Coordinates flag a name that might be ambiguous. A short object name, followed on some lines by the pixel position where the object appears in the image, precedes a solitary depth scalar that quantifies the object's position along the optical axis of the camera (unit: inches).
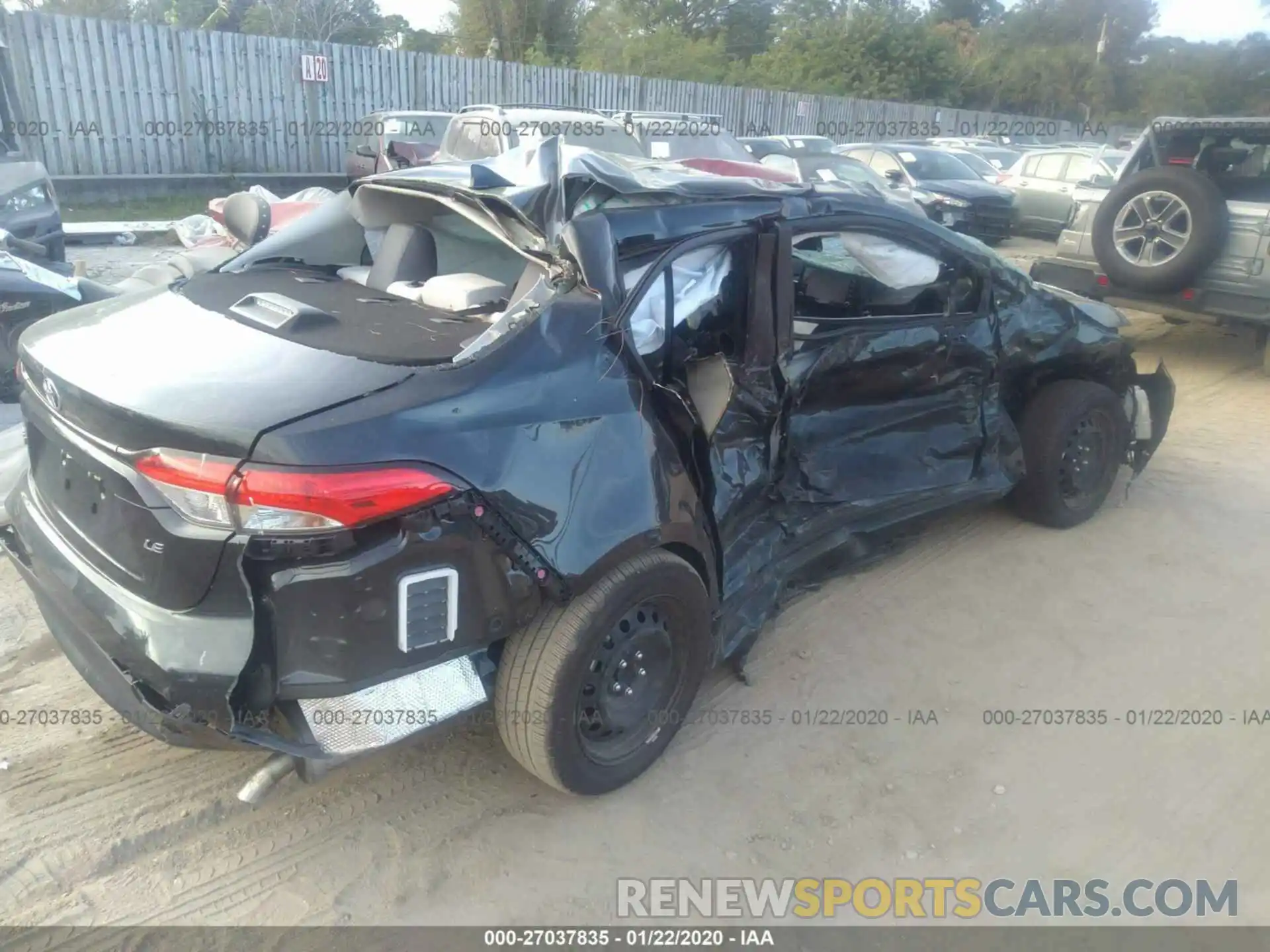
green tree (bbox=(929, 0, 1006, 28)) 2105.1
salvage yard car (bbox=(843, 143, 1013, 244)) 537.0
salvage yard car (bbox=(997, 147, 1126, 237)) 567.5
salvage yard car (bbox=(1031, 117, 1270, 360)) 280.2
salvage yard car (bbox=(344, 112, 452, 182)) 511.2
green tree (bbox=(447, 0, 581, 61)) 1154.0
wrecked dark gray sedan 83.3
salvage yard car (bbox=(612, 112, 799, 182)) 416.2
